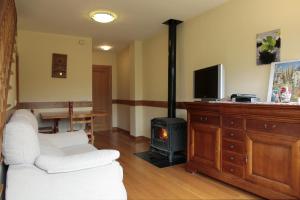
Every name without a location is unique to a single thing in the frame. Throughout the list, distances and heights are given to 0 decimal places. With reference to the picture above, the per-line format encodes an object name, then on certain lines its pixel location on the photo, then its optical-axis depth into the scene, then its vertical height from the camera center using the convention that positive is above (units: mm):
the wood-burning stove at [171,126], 3762 -492
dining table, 4176 -334
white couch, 1614 -568
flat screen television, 3021 +199
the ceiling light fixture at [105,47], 6014 +1326
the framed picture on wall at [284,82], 2438 +171
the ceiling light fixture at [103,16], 3614 +1289
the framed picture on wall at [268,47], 2664 +600
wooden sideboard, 2102 -522
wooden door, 6883 +61
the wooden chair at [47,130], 4480 -635
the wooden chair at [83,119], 4098 -423
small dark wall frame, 4891 +676
